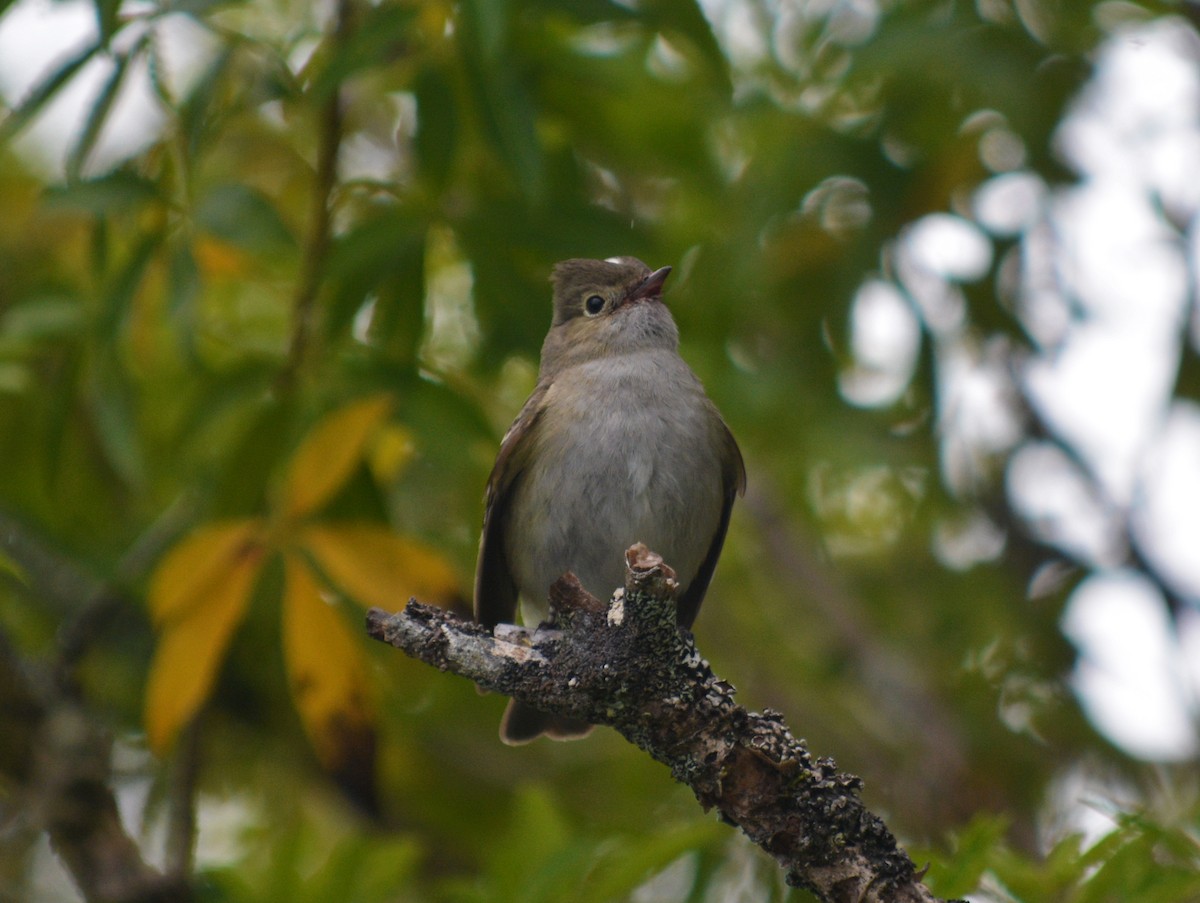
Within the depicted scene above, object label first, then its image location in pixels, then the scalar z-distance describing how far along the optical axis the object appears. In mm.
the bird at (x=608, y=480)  8789
